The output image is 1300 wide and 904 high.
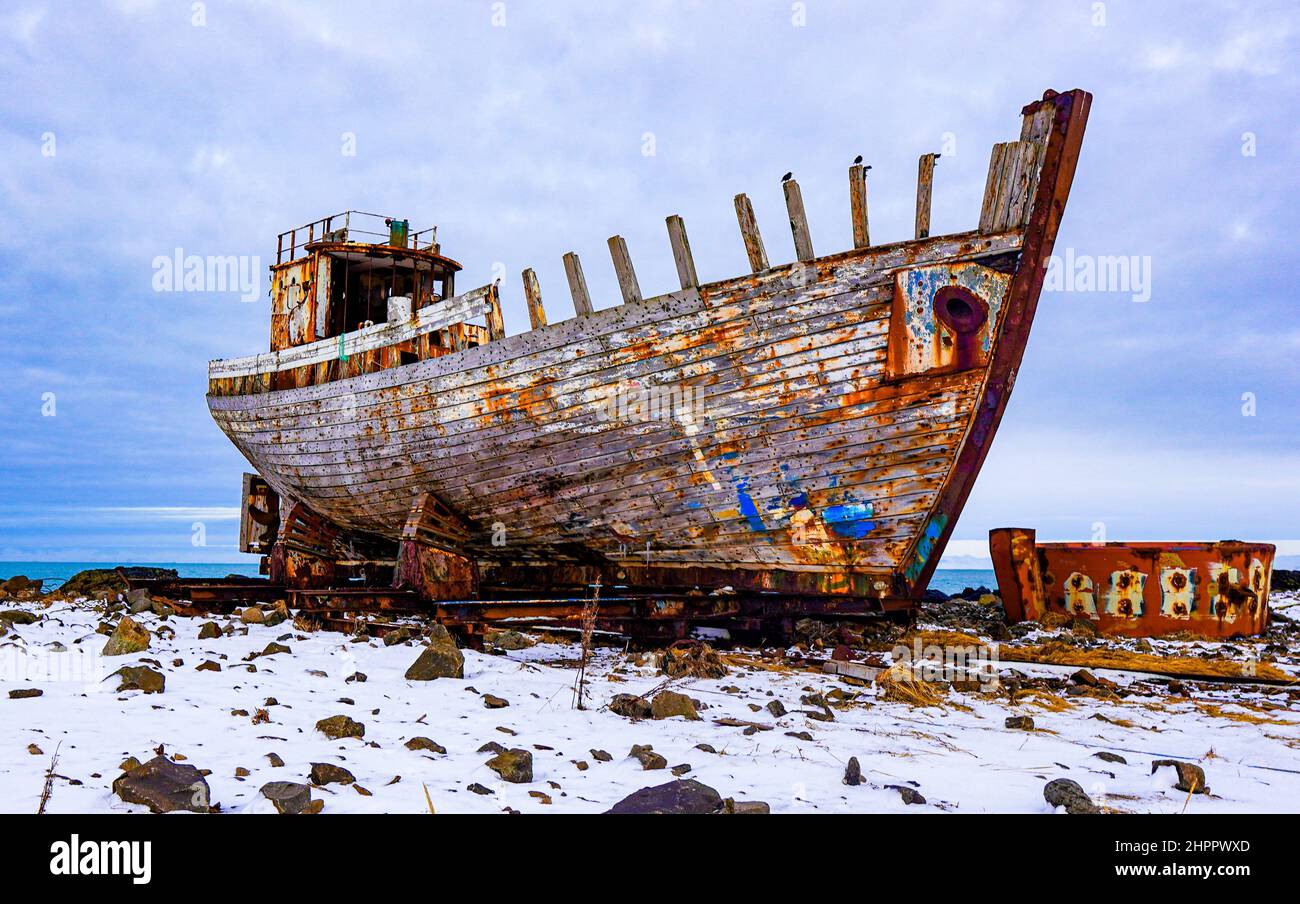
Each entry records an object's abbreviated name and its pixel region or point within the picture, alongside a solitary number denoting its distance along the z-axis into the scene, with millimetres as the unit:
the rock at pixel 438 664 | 5527
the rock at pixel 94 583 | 12524
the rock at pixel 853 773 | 3465
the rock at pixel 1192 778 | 3463
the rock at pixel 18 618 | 7742
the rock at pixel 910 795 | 3262
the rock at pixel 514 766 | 3381
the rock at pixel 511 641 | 7812
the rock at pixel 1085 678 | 6242
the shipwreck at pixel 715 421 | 6828
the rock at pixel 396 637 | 7078
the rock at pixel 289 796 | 2867
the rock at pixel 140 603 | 8461
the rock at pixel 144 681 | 4574
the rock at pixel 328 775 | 3176
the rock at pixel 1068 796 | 3105
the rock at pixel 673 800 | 2900
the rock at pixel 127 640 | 5805
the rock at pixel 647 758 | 3615
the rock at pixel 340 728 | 3934
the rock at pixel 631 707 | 4723
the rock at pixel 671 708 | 4734
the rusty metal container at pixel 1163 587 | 9625
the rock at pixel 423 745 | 3766
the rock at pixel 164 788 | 2760
